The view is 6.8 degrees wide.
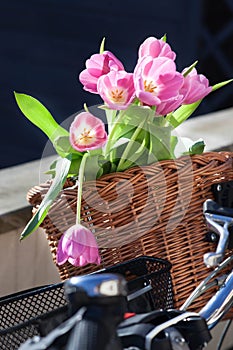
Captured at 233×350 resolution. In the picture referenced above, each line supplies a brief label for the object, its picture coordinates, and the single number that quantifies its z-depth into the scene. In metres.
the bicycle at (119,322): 2.25
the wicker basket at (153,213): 2.79
